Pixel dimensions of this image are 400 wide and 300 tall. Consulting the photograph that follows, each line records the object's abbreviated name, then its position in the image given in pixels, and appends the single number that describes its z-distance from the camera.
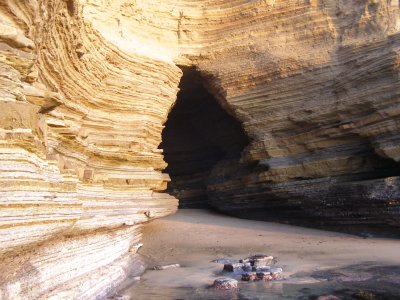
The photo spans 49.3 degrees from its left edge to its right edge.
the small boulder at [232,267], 7.75
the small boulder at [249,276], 7.00
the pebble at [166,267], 8.48
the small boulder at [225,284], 6.38
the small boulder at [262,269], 7.32
